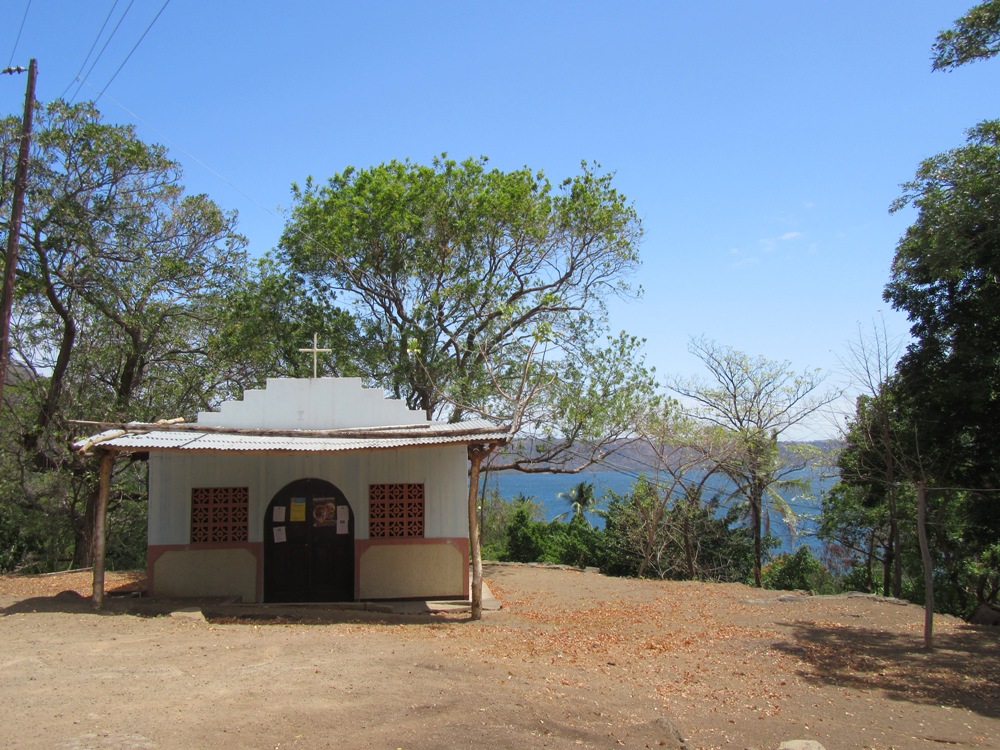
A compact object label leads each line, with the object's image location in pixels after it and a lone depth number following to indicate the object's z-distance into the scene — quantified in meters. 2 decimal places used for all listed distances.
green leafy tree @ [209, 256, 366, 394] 17.88
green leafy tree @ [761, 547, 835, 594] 21.17
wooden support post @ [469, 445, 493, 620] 11.06
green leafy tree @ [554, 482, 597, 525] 33.93
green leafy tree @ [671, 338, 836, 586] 20.16
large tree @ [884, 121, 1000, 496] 10.65
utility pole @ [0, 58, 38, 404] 11.47
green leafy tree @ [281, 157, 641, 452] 17.72
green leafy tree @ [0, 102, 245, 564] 15.24
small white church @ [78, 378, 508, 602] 12.32
